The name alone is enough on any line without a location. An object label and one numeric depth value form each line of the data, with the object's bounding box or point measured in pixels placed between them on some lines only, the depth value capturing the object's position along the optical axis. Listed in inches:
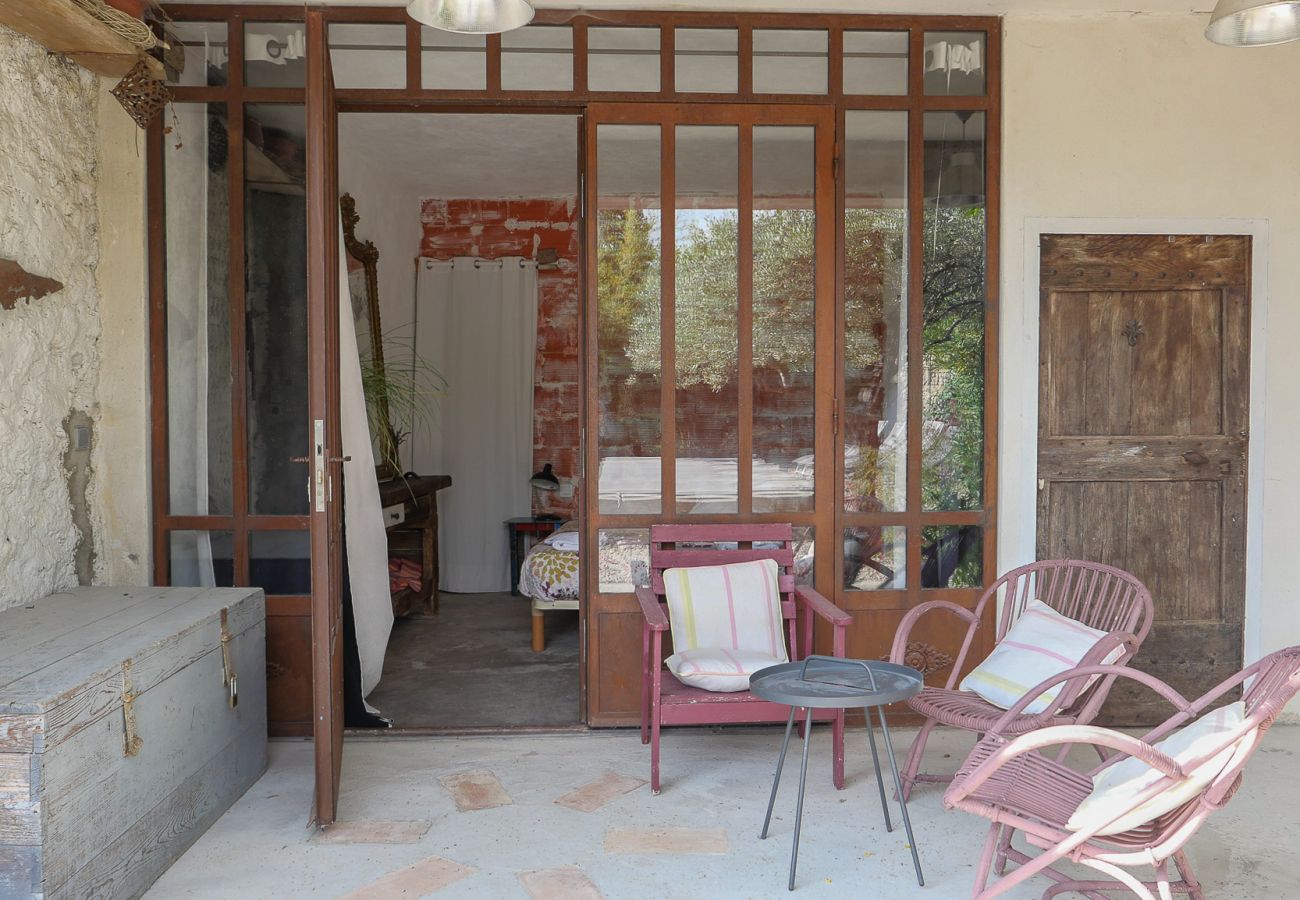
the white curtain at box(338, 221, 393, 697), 173.9
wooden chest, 92.6
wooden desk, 245.6
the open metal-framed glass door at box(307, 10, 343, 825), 125.6
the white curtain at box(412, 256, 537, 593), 308.0
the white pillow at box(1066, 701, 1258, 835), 86.5
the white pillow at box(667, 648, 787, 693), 141.3
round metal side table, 111.3
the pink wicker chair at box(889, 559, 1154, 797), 119.4
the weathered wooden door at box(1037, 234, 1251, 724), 169.9
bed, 218.4
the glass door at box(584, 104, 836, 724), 166.9
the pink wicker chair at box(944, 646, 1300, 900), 85.4
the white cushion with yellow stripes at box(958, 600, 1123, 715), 130.0
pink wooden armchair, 139.8
